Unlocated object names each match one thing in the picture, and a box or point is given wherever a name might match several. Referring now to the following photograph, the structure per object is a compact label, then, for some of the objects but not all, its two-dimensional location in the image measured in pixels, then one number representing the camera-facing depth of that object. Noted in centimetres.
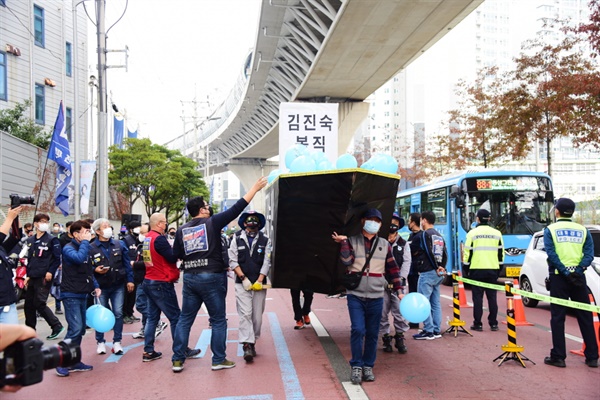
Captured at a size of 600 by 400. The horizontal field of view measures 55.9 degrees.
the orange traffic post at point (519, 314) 970
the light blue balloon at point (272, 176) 760
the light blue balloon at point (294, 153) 776
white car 948
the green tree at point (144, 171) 3394
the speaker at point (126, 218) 1919
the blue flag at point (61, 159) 1797
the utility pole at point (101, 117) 1859
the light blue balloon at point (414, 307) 669
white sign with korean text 1227
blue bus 1534
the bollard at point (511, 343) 695
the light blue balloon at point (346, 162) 705
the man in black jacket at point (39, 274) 870
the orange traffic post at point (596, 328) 736
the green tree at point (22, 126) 2424
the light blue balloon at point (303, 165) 682
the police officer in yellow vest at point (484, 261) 905
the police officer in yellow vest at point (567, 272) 682
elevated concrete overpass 2152
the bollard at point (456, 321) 880
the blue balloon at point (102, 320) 706
